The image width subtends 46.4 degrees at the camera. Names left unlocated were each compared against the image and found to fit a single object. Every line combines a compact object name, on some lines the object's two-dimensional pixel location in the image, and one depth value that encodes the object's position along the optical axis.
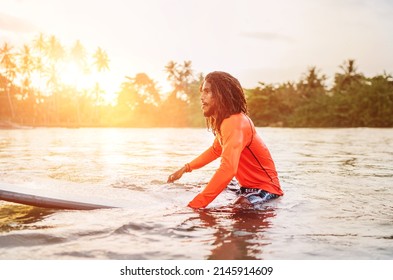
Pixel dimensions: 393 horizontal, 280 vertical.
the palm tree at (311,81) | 30.08
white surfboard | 2.94
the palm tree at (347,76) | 22.42
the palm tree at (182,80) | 22.97
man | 2.65
